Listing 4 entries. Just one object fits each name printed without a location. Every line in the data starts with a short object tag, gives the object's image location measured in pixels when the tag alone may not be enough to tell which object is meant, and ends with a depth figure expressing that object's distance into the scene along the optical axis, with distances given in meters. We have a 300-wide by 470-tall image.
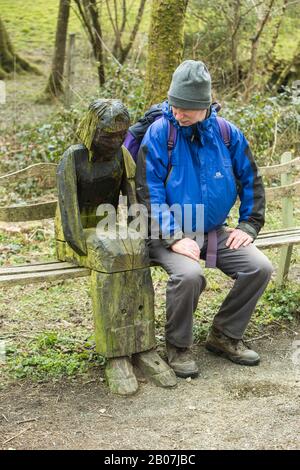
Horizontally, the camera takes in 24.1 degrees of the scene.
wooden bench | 3.94
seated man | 3.95
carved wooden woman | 3.85
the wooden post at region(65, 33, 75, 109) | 10.11
